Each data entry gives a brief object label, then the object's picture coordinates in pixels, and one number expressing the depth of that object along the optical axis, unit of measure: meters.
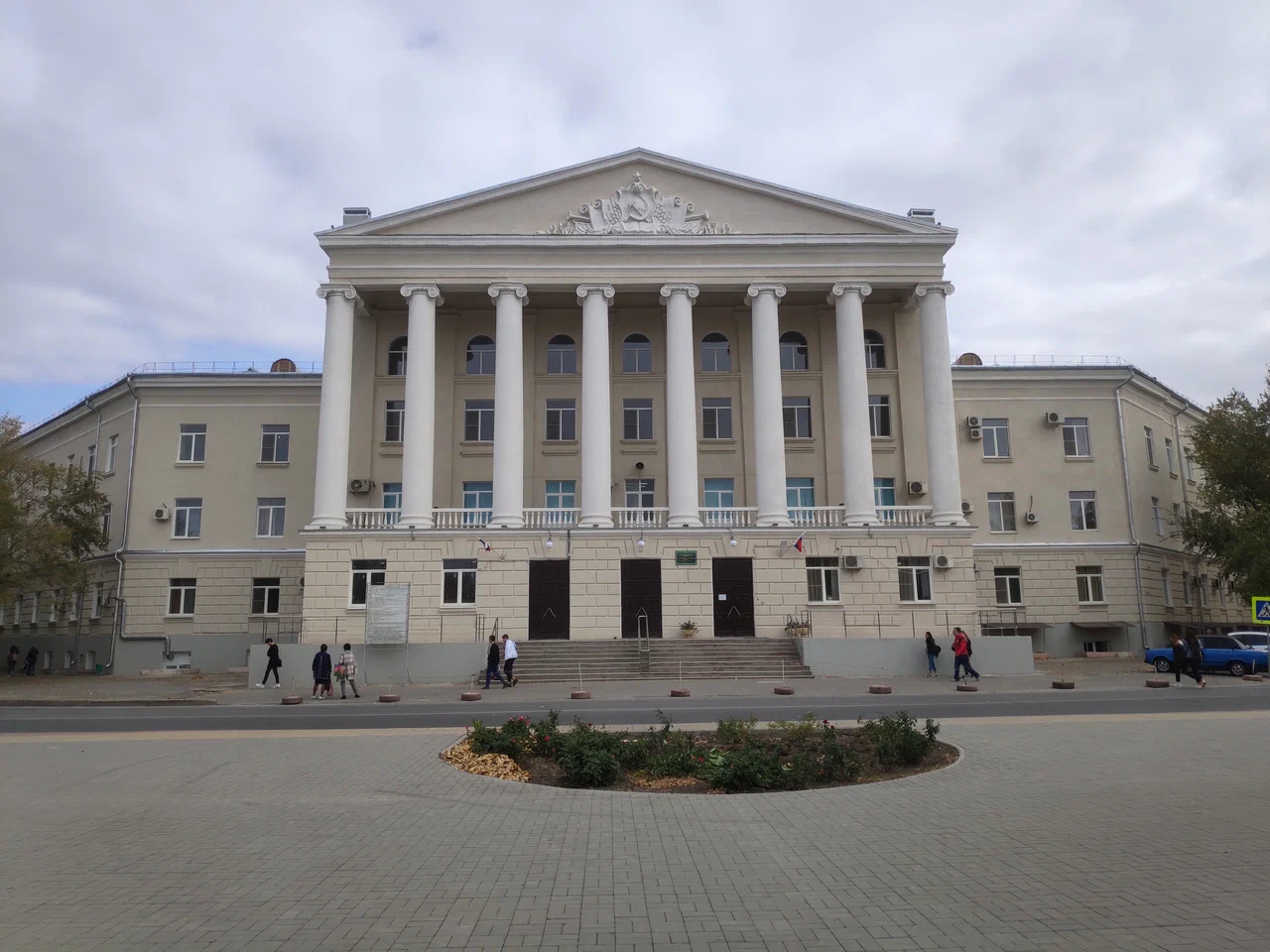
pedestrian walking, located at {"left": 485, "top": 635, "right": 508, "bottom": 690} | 28.83
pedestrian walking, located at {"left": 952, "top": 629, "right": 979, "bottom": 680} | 29.95
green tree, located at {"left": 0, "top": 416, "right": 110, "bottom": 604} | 35.50
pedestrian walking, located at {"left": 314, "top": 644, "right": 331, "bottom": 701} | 26.81
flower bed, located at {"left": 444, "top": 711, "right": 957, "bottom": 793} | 11.40
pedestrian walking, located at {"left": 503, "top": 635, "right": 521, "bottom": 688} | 29.56
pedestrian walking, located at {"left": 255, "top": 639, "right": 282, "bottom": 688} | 30.67
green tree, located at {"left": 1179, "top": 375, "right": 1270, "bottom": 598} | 39.91
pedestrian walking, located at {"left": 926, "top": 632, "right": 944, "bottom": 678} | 31.41
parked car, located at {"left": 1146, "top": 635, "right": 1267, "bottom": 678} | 32.88
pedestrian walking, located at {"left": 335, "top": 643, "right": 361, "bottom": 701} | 27.17
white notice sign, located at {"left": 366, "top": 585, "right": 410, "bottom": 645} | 31.61
